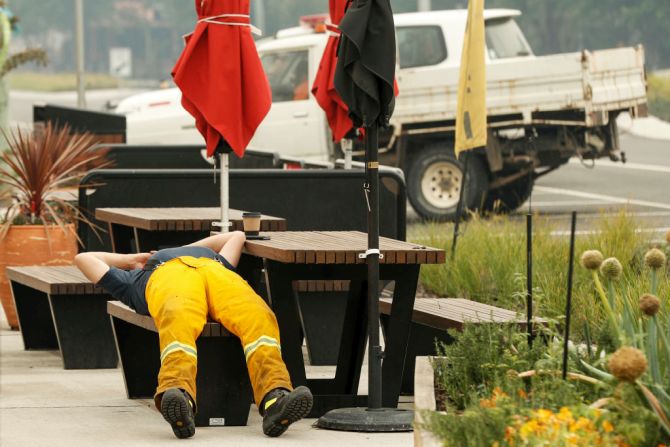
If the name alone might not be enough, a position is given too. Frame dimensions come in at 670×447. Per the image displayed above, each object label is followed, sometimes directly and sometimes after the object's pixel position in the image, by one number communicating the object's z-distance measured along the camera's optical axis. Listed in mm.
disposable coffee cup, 14922
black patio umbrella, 13234
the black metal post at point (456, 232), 22859
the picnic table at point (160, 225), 16859
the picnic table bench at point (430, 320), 14555
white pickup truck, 35937
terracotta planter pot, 19906
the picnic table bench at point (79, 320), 17187
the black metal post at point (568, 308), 9928
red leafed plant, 19937
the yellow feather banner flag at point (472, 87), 24594
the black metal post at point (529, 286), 11258
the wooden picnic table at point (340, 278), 13625
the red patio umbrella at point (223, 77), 16406
